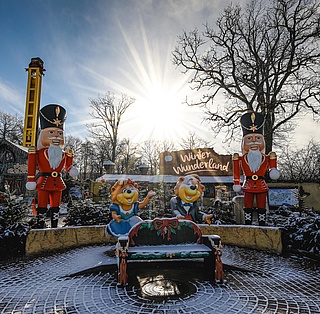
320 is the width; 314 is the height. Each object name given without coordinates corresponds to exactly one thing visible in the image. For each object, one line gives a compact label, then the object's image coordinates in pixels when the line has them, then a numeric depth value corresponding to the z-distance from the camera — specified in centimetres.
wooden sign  2059
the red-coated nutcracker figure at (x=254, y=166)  689
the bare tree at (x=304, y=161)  2728
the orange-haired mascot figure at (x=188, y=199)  563
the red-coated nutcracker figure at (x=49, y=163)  632
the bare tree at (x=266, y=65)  1516
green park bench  373
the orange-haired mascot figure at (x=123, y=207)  523
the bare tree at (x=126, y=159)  3585
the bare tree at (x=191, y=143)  3455
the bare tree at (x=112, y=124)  2937
